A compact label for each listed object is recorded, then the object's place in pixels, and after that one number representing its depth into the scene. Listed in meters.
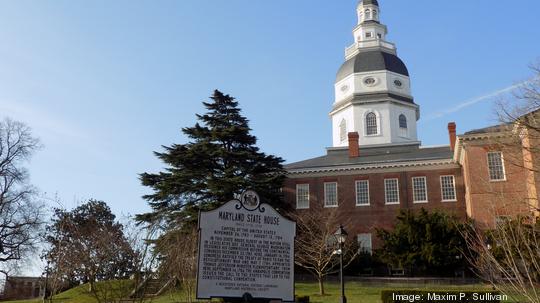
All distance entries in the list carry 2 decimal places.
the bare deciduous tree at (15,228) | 38.59
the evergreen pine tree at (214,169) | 34.38
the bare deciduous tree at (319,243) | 30.65
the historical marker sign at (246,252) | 8.91
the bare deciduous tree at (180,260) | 17.52
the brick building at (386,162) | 35.12
